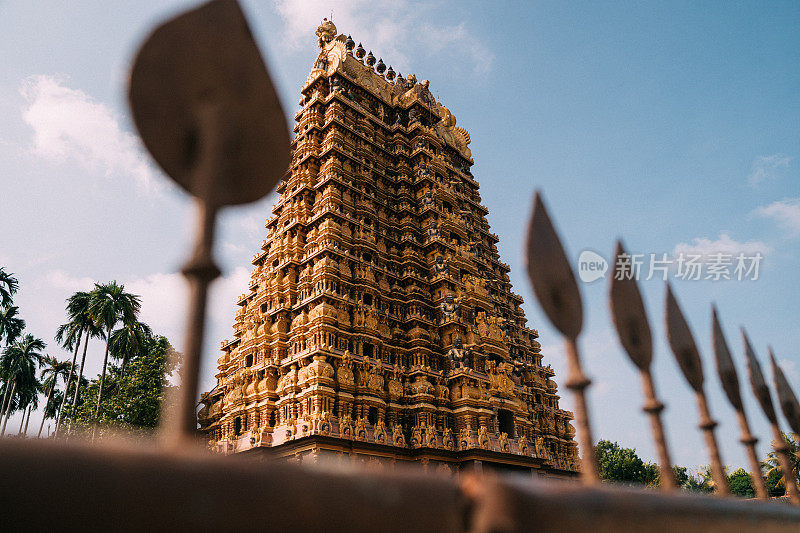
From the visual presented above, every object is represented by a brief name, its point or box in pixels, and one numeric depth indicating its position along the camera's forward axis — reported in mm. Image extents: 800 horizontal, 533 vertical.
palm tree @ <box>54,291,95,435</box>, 39281
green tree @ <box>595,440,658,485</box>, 60250
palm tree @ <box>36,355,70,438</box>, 55625
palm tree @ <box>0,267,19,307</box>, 36656
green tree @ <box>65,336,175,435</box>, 30188
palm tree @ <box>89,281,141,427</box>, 37781
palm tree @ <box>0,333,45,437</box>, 49438
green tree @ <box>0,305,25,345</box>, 40219
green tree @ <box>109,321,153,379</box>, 41406
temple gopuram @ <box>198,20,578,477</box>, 25328
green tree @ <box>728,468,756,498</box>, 69062
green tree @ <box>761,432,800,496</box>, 42969
